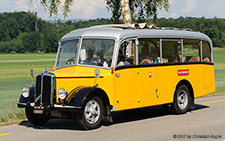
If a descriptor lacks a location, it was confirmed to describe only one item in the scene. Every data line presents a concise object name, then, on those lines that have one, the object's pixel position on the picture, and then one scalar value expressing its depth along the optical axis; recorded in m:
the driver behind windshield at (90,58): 14.32
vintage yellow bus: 13.02
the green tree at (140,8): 26.67
